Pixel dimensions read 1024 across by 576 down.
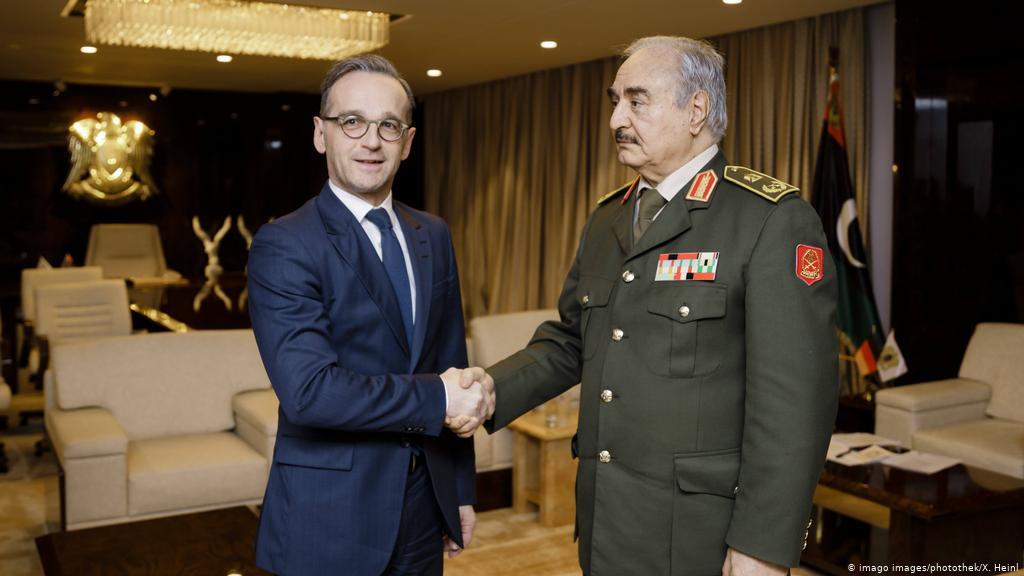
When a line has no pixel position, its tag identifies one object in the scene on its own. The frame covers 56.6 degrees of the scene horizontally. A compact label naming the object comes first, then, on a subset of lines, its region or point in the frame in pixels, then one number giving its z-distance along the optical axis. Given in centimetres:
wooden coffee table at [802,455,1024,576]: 339
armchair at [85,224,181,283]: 922
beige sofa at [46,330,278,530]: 365
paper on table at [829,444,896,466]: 386
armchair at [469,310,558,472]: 445
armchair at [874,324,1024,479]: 432
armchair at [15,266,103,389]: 671
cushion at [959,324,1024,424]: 469
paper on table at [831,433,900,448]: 413
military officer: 161
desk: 630
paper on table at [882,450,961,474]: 376
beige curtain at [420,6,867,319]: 593
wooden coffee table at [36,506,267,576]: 284
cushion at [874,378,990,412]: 452
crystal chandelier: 557
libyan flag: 534
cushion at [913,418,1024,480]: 404
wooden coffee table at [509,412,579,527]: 420
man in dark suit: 168
